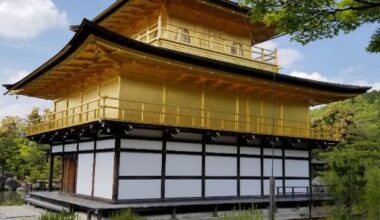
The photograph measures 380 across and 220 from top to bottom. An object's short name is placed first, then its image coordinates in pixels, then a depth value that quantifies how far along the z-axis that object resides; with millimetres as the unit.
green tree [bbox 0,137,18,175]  38969
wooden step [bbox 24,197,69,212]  16738
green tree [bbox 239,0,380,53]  8258
